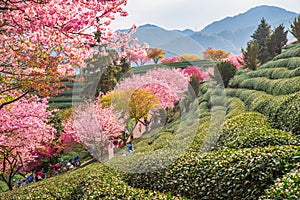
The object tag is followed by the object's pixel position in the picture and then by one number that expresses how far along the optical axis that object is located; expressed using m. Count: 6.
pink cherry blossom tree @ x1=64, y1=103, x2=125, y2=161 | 14.79
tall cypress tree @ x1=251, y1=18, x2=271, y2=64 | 29.74
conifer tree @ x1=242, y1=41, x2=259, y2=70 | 22.00
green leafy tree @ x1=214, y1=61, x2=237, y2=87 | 21.72
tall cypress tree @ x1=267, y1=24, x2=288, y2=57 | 23.24
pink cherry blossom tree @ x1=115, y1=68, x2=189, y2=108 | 17.95
